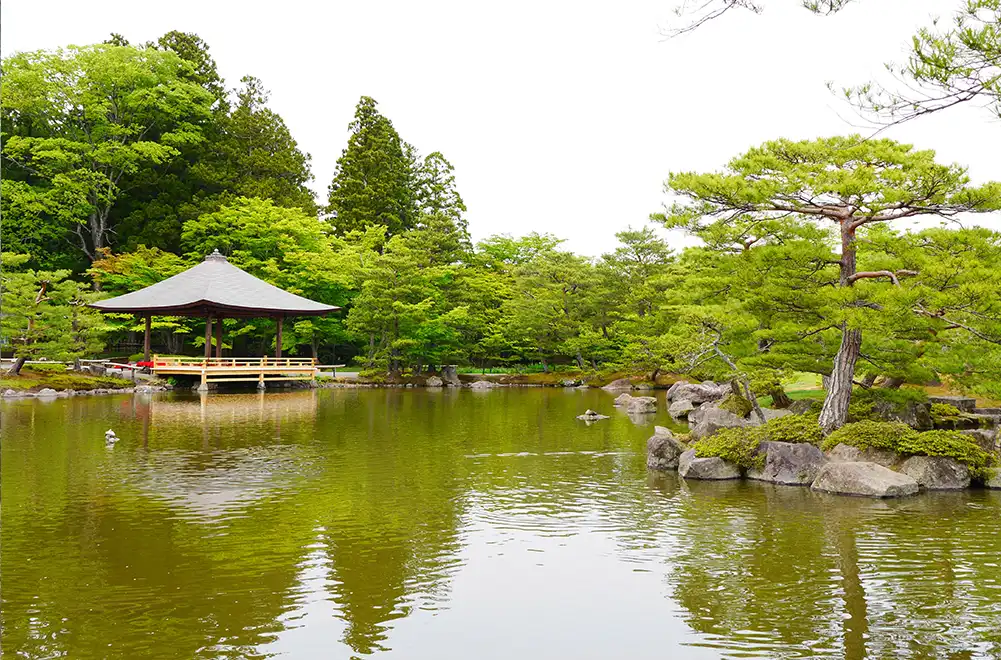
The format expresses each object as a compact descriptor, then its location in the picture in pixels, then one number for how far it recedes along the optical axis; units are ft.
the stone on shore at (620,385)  109.29
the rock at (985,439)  38.83
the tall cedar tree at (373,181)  154.40
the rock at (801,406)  50.44
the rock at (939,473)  35.29
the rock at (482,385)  110.11
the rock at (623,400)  80.42
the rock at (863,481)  33.40
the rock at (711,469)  38.19
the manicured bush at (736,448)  38.37
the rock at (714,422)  45.34
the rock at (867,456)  36.68
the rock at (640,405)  73.91
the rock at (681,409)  68.69
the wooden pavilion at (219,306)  96.32
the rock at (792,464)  36.55
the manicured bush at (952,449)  35.65
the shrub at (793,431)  39.50
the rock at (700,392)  75.15
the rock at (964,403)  53.11
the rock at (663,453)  41.14
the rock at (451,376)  113.80
